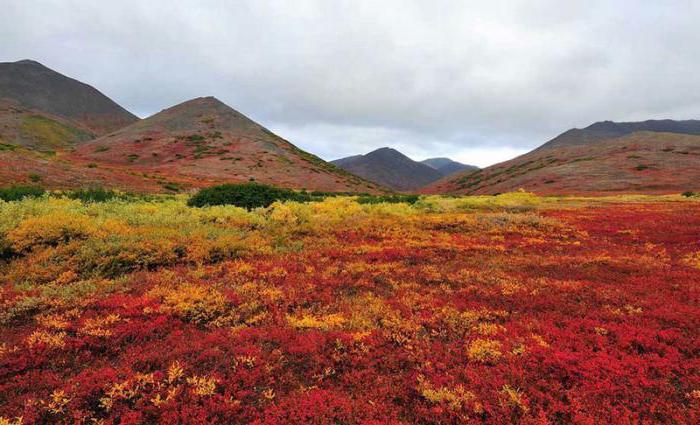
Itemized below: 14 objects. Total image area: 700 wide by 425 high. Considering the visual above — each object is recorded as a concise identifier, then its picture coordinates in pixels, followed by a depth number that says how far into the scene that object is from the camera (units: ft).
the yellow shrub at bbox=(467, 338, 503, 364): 20.34
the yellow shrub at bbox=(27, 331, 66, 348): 20.52
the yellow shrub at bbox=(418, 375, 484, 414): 16.42
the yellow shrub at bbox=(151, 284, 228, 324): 25.50
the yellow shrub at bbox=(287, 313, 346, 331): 24.11
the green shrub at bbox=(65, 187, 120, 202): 74.79
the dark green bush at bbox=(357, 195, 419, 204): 103.35
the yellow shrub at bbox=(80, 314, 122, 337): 21.89
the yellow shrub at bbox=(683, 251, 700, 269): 39.19
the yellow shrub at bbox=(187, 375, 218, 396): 16.94
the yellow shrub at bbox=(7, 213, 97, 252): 36.15
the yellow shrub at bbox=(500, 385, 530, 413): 16.47
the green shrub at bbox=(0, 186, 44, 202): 65.51
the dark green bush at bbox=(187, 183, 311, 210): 78.74
